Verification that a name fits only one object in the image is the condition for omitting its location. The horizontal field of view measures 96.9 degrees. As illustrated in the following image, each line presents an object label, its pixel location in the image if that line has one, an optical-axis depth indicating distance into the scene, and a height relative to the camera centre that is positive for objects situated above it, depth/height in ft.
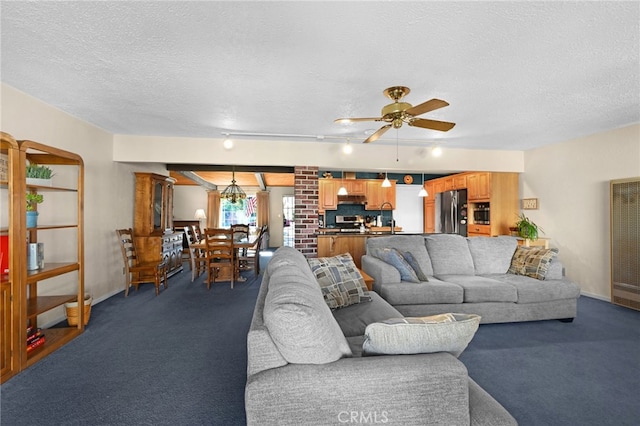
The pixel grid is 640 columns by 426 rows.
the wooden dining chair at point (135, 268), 13.65 -2.67
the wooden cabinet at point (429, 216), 24.64 -0.26
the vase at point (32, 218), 8.09 -0.10
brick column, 15.76 +0.26
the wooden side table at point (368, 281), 10.05 -2.42
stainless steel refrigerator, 20.45 +0.08
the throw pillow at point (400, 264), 10.41 -1.89
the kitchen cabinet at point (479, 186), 17.74 +1.74
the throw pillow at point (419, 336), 3.97 -1.73
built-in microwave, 17.81 -0.07
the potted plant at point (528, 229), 15.58 -0.92
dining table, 15.84 -1.80
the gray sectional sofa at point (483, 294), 9.82 -2.86
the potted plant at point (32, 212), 8.04 +0.08
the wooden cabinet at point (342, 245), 15.58 -1.74
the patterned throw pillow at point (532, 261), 10.96 -1.96
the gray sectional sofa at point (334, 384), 3.55 -2.16
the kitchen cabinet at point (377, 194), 23.86 +1.64
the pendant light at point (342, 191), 21.57 +1.71
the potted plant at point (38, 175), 8.04 +1.15
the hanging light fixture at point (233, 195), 21.80 +1.48
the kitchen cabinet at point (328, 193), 23.17 +1.68
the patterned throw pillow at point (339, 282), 7.89 -1.98
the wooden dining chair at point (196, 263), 17.14 -3.04
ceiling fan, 7.24 +2.74
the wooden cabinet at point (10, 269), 6.82 -1.35
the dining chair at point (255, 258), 17.62 -2.87
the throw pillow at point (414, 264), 10.51 -1.98
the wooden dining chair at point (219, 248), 15.35 -1.85
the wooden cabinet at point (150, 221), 15.66 -0.37
